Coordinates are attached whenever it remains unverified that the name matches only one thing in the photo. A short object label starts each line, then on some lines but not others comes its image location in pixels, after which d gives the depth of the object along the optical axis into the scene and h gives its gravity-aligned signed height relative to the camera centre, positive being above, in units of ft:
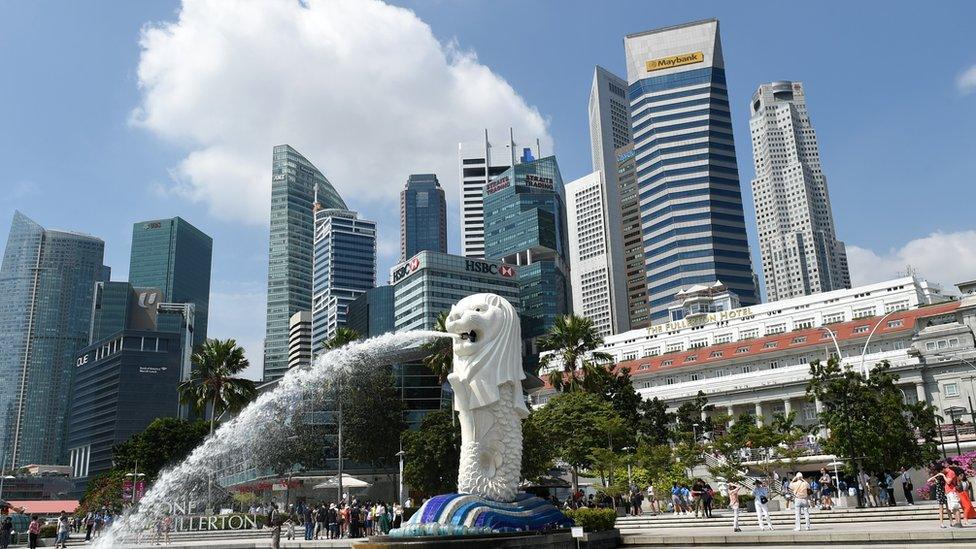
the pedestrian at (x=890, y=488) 118.42 -3.25
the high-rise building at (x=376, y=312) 546.26 +117.62
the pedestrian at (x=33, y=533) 103.91 -4.55
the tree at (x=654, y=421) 188.96 +12.79
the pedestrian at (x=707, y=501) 107.65 -3.75
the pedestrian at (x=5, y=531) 115.96 -4.72
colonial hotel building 214.28 +36.35
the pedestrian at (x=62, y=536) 115.71 -5.63
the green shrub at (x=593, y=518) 77.66 -3.98
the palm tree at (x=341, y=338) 181.03 +33.35
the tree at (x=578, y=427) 161.17 +10.00
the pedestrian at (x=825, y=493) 103.96 -3.19
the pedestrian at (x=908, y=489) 117.60 -3.43
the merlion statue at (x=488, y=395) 75.10 +8.01
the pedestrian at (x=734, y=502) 80.43 -3.01
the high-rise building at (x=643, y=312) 642.63 +129.28
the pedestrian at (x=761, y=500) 79.97 -2.88
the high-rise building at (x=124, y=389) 548.31 +71.54
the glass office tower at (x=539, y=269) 569.23 +152.25
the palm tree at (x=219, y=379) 175.52 +24.11
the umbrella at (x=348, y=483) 166.40 +0.55
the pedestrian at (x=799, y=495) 75.82 -2.42
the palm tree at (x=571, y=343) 180.65 +29.92
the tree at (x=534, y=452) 156.25 +5.20
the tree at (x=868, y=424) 117.29 +6.37
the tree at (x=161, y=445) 226.79 +13.38
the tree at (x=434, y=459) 167.32 +4.79
